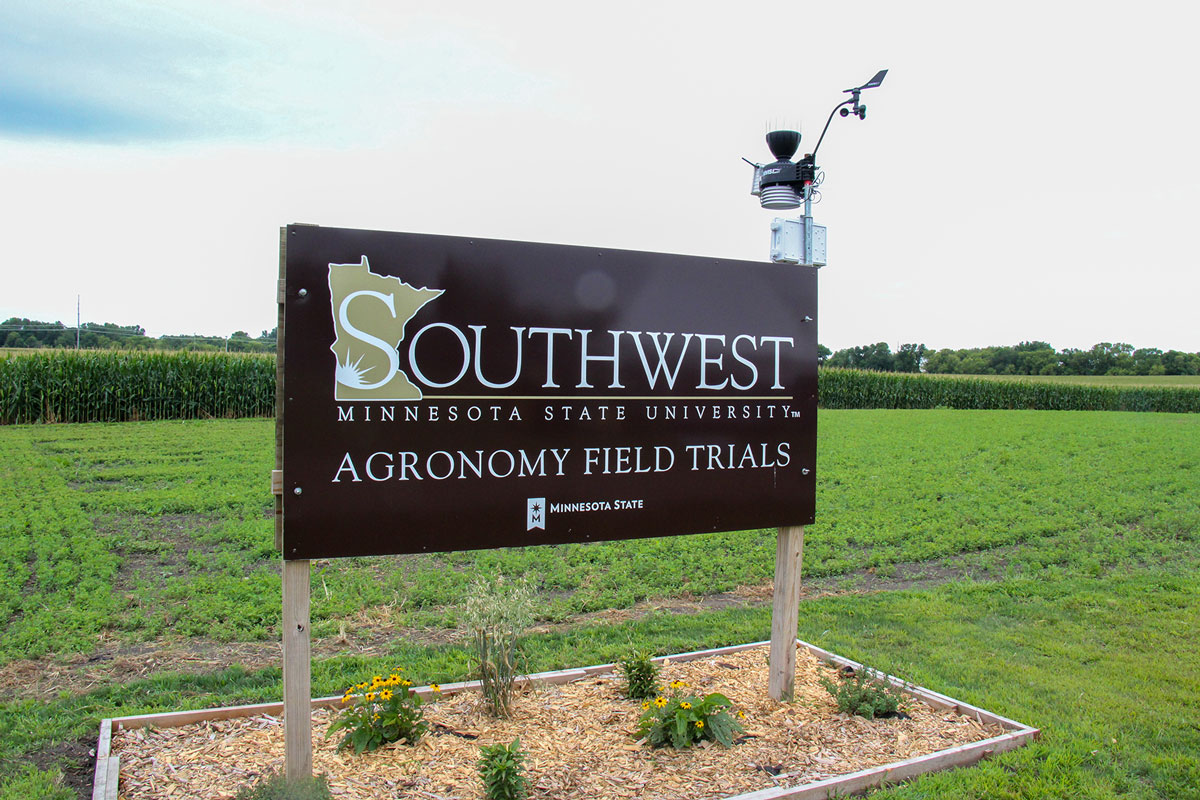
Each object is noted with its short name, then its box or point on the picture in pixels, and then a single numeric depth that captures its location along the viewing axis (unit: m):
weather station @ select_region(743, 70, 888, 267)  4.66
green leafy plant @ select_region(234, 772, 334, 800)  3.00
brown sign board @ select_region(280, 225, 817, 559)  3.37
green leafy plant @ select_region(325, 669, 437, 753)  3.69
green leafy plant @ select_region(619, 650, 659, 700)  4.34
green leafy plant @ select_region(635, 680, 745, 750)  3.78
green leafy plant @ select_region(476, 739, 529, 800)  3.22
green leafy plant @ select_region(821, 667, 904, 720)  4.23
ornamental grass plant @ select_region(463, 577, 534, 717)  4.04
